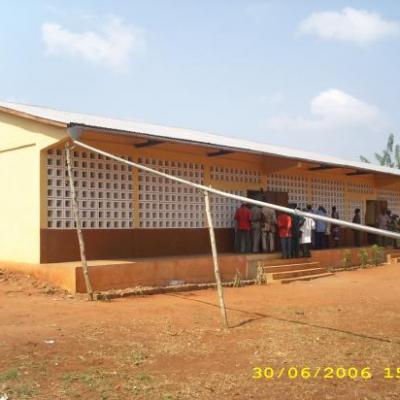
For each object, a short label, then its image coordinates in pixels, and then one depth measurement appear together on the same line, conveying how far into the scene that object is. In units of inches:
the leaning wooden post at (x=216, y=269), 273.3
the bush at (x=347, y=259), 623.2
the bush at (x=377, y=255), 667.1
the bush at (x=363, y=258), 647.1
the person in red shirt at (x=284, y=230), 521.2
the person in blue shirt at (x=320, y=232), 617.1
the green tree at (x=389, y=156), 1488.7
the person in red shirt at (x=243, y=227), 522.6
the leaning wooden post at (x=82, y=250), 348.5
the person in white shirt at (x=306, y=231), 544.3
